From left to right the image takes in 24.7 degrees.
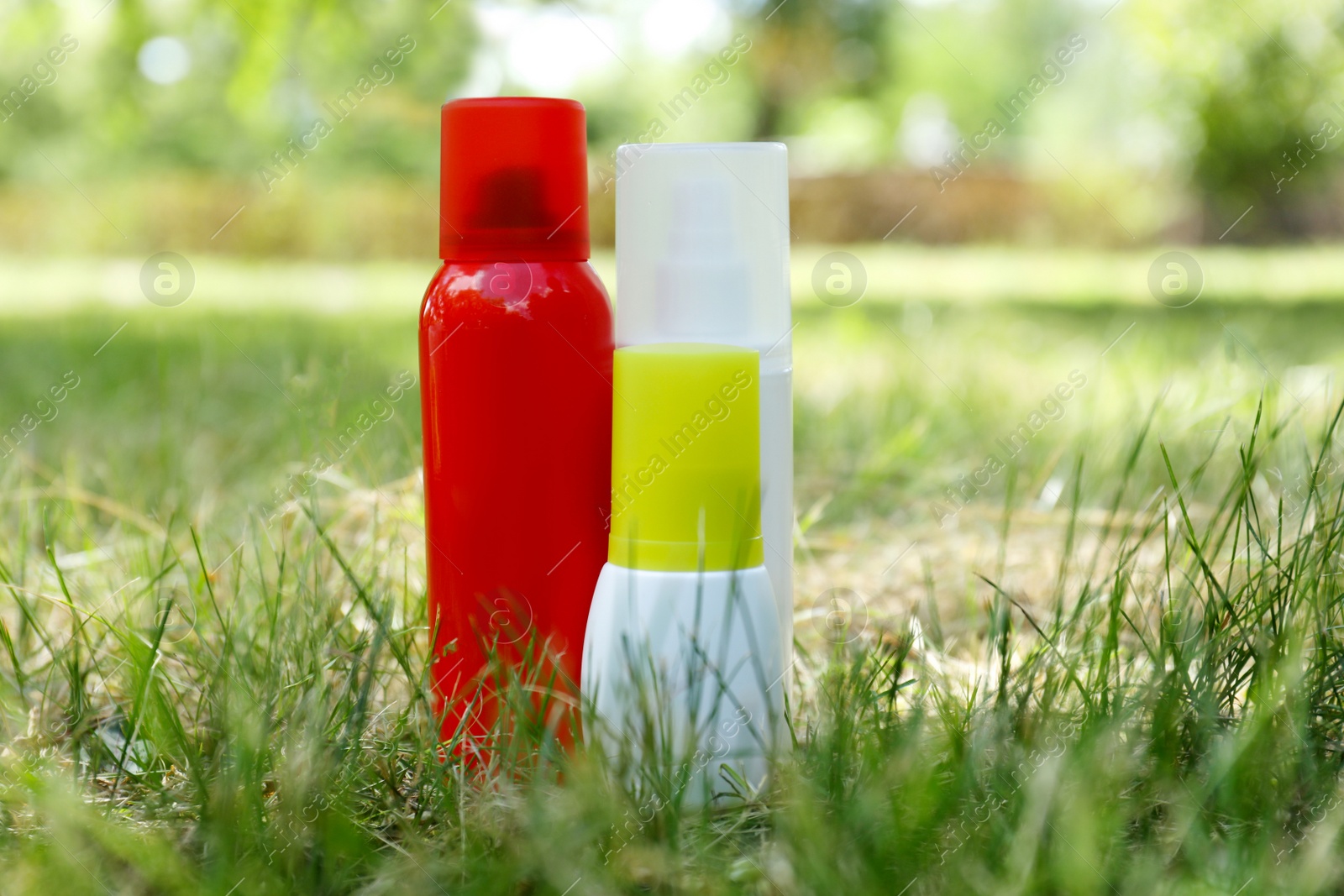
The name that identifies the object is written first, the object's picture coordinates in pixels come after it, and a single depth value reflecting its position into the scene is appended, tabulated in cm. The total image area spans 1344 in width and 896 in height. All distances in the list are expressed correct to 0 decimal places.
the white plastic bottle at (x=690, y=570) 70
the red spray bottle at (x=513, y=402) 72
